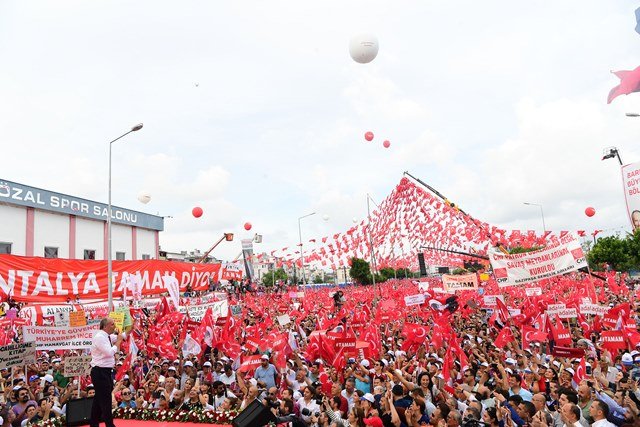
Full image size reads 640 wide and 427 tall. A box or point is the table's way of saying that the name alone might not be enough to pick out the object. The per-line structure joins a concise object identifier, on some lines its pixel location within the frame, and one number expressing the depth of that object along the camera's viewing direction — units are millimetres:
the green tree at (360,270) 72625
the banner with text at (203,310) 14414
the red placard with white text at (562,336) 10968
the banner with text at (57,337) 9641
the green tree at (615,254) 43344
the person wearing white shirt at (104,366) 5887
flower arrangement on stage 7592
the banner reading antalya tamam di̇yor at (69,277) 13867
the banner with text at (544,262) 13602
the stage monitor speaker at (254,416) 5820
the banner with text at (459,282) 21531
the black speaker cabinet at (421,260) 47594
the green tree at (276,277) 97688
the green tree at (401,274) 97900
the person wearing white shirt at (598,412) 5253
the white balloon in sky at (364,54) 9227
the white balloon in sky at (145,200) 20672
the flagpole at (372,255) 28588
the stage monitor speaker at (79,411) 7305
